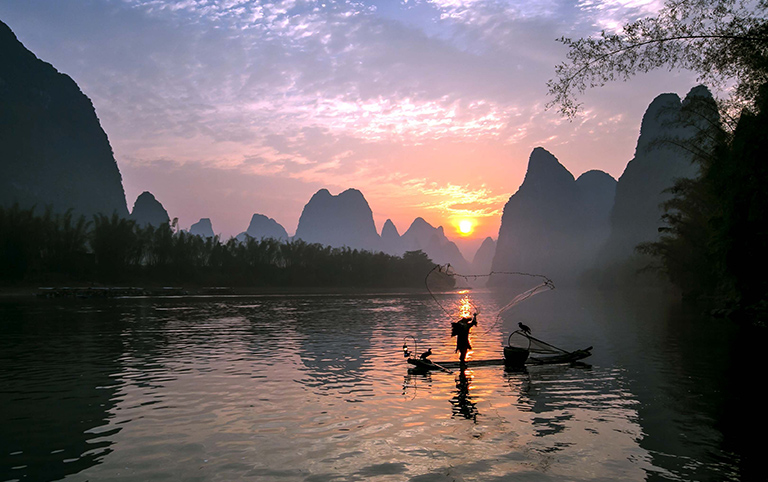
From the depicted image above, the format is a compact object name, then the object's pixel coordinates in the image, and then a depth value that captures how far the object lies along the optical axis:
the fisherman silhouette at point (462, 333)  18.22
